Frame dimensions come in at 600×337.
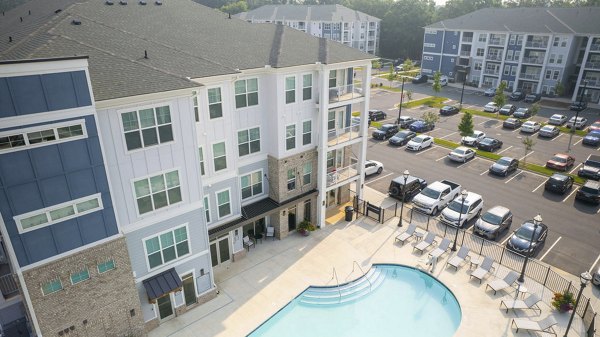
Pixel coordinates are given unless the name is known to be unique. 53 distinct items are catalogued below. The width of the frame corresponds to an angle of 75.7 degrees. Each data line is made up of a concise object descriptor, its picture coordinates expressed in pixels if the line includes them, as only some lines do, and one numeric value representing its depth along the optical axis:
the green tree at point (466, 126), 41.62
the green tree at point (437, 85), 61.22
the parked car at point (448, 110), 53.04
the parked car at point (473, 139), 41.41
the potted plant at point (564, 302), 18.38
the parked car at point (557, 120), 48.16
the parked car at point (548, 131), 44.62
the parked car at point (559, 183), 31.10
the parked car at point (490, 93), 63.60
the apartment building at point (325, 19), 89.31
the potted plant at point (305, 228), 24.69
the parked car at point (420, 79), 73.81
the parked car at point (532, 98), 60.12
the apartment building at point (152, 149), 12.62
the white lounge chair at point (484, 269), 20.70
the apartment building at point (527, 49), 57.75
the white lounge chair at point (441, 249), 22.48
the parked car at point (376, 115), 49.94
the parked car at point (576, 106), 55.00
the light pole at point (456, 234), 22.83
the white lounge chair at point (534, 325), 17.14
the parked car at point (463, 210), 26.05
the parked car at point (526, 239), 23.14
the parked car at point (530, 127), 45.69
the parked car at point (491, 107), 54.22
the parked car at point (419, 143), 40.16
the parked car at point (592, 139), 42.34
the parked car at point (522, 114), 51.19
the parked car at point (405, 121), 47.41
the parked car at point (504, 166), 34.44
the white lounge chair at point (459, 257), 21.86
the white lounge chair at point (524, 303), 18.44
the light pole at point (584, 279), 15.18
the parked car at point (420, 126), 45.94
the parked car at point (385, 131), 43.38
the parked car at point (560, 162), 35.44
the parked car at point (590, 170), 33.75
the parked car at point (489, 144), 40.00
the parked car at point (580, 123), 47.31
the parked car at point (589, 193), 29.27
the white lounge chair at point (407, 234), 24.27
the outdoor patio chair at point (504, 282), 19.84
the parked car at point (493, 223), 24.67
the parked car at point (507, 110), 53.00
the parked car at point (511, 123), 47.62
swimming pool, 18.23
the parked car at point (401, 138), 41.75
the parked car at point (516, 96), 61.25
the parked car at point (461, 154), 37.22
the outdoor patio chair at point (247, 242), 23.12
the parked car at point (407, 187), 30.12
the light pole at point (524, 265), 18.60
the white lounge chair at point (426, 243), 23.25
